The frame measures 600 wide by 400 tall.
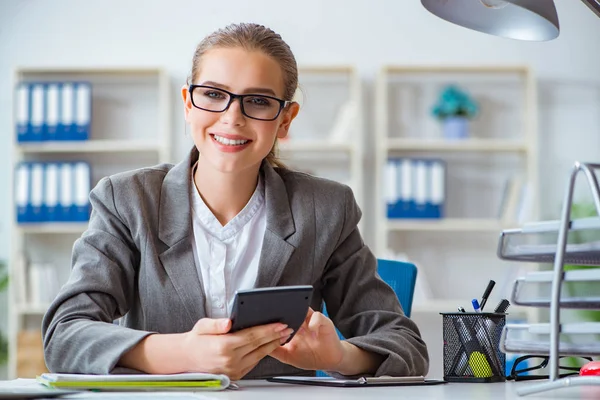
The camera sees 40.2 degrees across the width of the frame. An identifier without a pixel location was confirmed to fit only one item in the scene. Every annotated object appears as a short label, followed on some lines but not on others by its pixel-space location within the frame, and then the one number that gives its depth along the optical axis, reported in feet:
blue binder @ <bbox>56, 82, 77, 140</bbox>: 14.39
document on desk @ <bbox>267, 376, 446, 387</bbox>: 4.17
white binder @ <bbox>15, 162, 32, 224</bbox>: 14.19
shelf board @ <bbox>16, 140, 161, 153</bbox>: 14.43
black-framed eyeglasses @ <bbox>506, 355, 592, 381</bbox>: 4.84
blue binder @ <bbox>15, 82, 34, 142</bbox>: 14.35
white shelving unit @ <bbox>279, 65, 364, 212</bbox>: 14.61
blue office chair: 6.40
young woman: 4.72
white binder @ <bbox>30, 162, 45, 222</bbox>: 14.16
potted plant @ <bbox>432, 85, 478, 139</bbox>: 14.82
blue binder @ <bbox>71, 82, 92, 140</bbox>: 14.37
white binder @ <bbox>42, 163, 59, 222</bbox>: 14.15
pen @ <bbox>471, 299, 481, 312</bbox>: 5.06
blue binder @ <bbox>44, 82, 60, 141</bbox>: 14.35
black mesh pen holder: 4.66
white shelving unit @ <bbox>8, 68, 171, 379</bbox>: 14.49
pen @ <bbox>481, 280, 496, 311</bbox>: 4.86
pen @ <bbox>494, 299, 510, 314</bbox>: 4.94
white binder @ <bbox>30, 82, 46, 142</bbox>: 14.32
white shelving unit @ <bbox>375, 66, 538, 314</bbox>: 14.90
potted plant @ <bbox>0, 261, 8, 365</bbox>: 14.38
